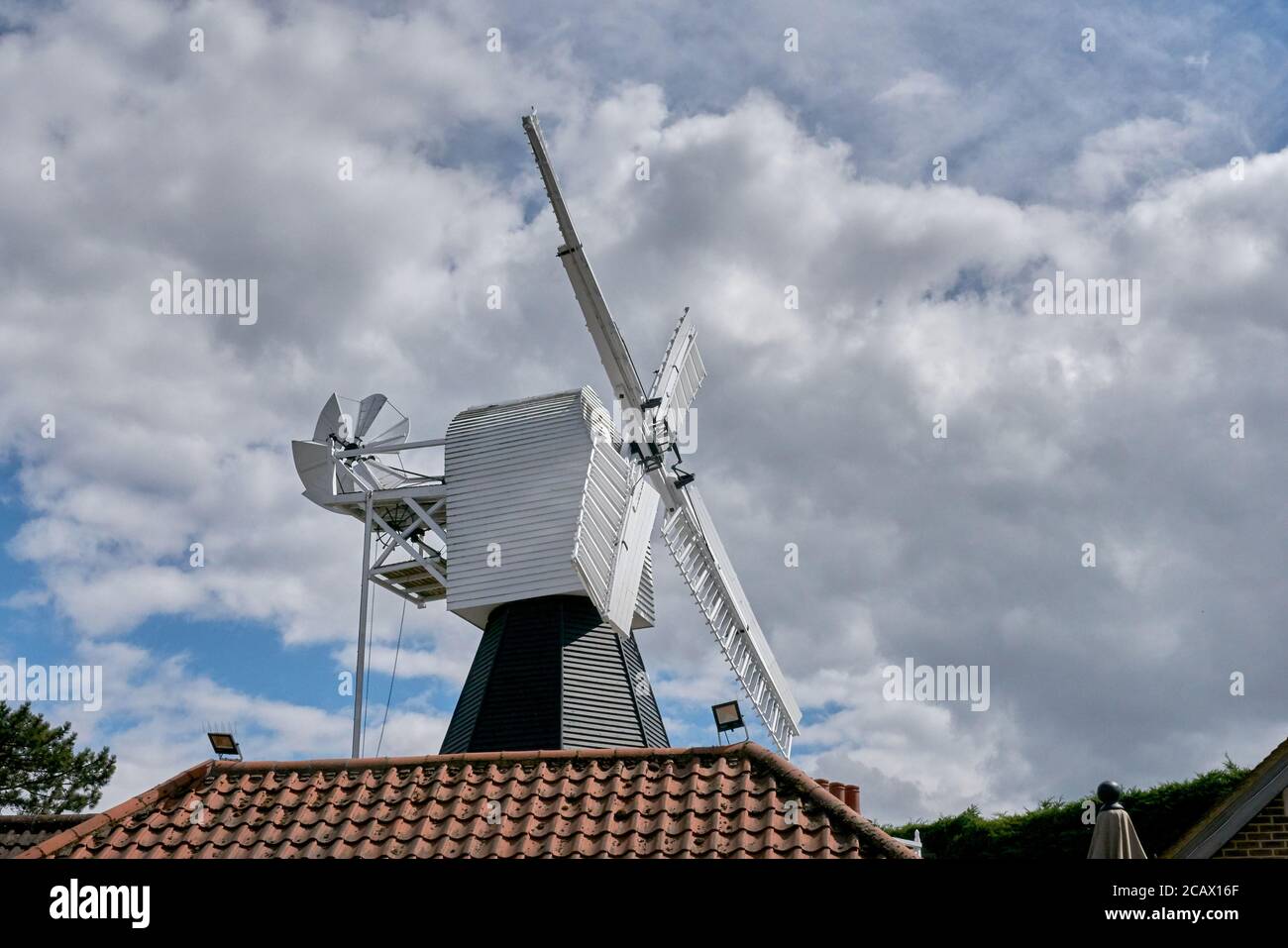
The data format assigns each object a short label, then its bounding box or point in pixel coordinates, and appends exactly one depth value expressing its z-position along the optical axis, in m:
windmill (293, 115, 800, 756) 19.95
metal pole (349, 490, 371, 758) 21.05
